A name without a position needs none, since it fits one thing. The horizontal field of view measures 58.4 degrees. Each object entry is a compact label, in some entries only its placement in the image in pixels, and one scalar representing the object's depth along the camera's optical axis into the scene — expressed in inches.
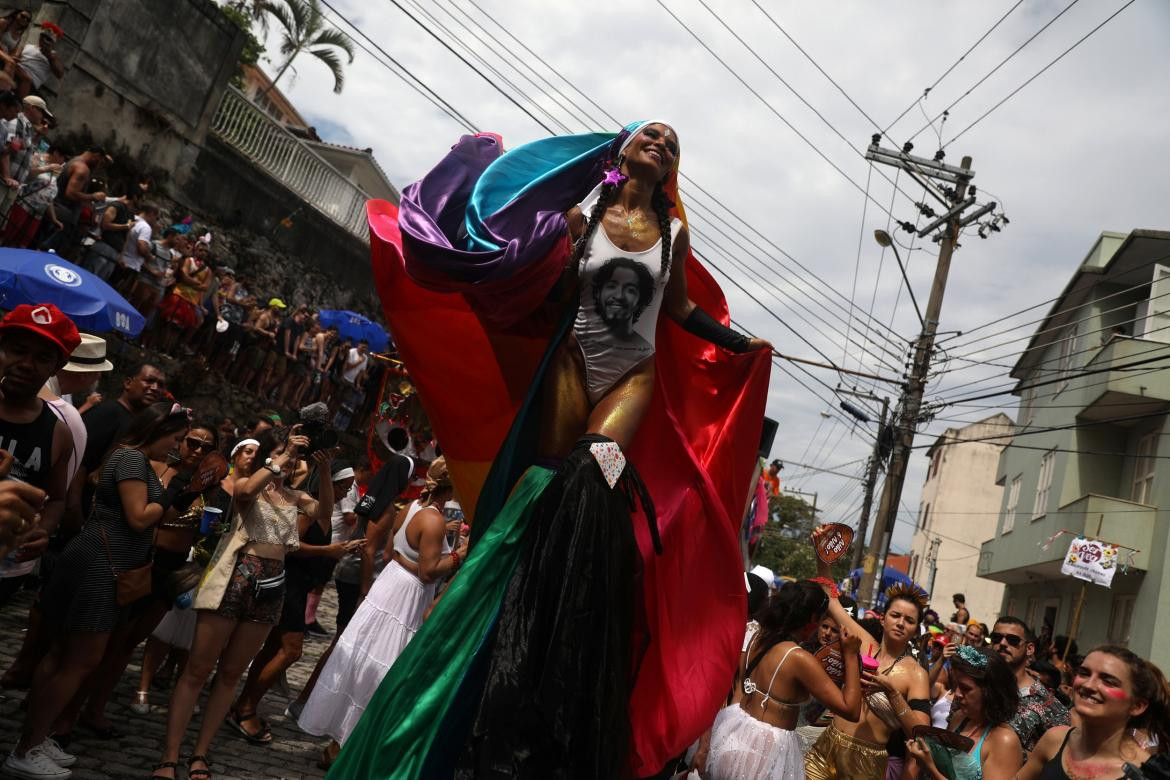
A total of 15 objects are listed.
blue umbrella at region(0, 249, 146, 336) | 297.1
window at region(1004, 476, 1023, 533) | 1095.3
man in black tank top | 140.2
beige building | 1734.7
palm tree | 1097.4
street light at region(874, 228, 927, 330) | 792.3
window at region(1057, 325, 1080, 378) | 979.3
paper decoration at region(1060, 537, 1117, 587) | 570.9
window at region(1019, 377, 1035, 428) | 1125.2
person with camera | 193.5
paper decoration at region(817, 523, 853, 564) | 249.4
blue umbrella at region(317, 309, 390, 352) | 698.2
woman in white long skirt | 215.6
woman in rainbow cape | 130.3
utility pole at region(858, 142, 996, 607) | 740.6
